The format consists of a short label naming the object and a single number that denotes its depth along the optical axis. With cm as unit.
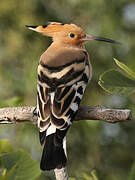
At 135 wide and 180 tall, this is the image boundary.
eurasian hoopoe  568
